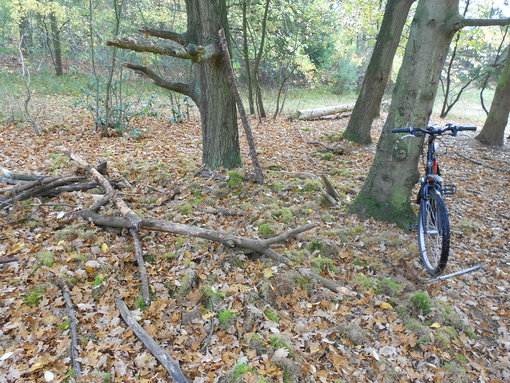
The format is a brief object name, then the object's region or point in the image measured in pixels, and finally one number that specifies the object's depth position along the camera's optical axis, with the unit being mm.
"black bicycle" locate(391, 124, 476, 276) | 3793
